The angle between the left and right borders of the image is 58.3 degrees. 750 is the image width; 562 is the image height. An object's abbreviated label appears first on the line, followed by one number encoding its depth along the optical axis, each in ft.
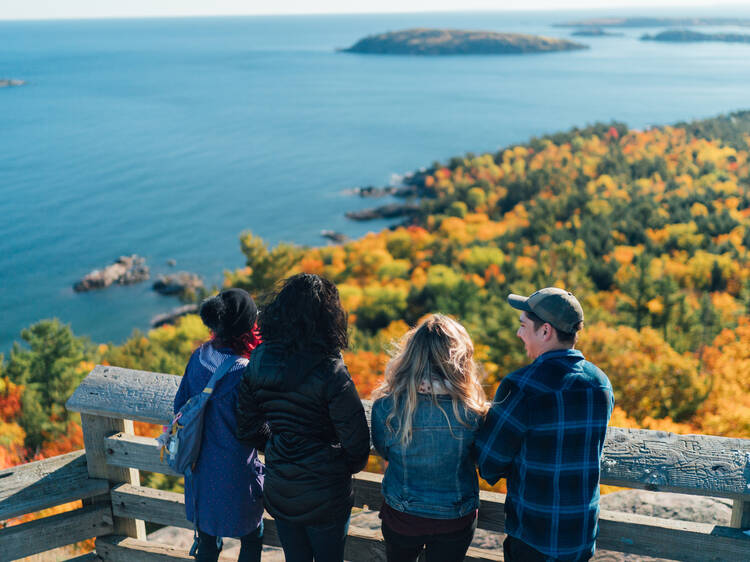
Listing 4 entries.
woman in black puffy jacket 9.45
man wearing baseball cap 8.93
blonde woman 9.14
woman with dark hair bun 10.53
